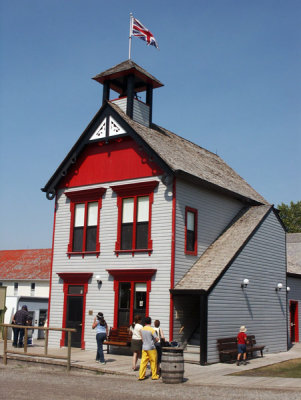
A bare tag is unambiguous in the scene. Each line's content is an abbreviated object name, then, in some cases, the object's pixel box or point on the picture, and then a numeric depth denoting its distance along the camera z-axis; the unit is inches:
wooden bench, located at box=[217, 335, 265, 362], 730.2
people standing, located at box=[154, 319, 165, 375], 616.1
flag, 972.6
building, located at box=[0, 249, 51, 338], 1968.1
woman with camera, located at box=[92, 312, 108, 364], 679.1
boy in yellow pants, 586.2
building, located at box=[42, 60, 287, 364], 780.0
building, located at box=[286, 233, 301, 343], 1114.2
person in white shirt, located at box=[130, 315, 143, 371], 636.3
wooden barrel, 561.6
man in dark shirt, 840.3
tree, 2449.1
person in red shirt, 711.7
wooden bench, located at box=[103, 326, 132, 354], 757.9
